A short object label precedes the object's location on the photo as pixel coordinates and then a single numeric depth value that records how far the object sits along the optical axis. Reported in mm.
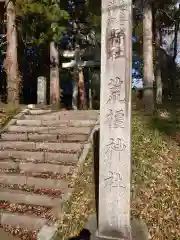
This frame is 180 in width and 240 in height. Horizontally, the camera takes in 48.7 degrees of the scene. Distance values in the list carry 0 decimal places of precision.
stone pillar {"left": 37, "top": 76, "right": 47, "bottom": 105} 7548
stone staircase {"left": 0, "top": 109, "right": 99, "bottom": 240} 3334
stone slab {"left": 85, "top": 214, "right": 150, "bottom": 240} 2961
